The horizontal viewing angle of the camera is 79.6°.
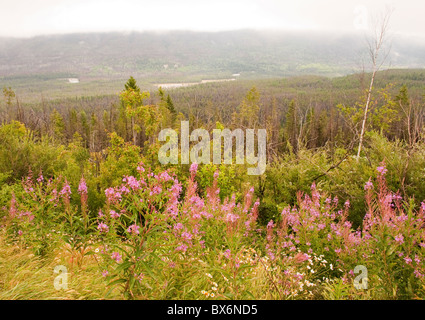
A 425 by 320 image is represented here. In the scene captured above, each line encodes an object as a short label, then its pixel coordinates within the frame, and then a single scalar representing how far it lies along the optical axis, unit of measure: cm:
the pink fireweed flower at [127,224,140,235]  245
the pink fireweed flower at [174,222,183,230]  297
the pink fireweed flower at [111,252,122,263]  267
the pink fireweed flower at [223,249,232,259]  296
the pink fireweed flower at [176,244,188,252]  293
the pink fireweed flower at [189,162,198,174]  348
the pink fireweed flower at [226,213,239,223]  323
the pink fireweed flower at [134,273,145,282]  255
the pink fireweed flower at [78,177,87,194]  324
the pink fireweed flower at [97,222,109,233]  283
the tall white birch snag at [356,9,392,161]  1146
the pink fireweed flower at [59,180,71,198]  342
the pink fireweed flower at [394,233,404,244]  281
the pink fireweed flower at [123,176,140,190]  261
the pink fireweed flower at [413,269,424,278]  275
